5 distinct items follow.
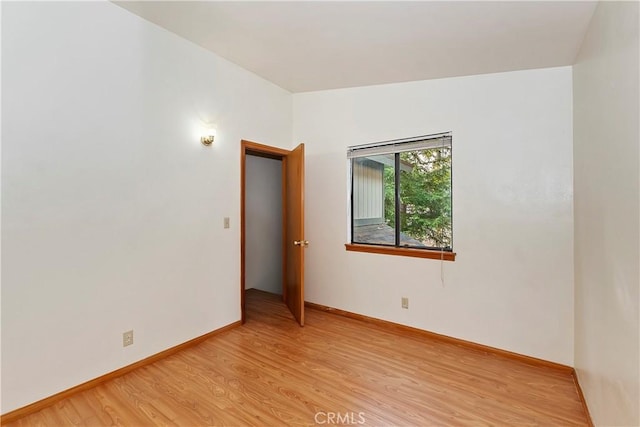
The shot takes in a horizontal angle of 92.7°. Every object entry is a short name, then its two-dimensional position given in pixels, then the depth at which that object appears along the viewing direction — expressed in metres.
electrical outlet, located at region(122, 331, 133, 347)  2.34
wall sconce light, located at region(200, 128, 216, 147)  2.89
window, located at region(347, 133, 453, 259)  3.00
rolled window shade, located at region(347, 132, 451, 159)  2.95
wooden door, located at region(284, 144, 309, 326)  3.25
